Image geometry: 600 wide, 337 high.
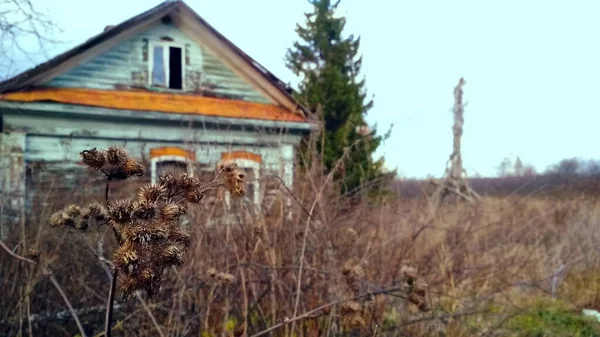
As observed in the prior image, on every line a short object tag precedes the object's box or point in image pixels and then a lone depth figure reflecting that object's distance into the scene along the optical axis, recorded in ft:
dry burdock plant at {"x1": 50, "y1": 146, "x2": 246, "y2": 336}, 5.22
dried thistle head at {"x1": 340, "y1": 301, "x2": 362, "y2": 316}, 9.12
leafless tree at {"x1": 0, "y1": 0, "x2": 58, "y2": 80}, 22.77
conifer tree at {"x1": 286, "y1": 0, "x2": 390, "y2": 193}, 38.86
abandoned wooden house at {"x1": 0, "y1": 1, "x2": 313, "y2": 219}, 31.19
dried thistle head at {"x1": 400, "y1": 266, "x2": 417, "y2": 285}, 9.55
